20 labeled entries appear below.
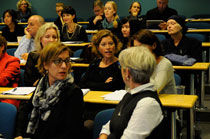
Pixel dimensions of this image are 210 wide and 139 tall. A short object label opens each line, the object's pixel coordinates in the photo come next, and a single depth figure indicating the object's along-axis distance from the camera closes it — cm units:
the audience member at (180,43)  447
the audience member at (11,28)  653
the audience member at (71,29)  602
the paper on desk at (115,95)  285
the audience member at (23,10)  1072
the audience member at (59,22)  786
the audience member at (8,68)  355
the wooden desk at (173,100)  261
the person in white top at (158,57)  296
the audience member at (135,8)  796
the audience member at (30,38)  493
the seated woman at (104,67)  345
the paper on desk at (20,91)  313
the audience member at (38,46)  365
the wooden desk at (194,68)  394
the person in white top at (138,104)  179
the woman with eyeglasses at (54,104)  221
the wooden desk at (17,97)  301
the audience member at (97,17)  752
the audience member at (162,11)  730
